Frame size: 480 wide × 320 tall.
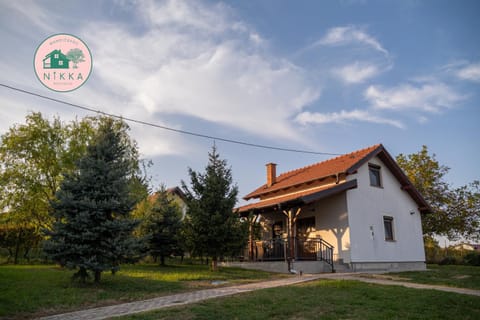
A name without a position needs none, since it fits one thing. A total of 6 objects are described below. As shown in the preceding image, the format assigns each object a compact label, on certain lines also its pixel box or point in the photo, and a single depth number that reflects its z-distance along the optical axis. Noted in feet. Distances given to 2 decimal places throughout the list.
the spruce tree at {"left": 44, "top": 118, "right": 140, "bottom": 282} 29.76
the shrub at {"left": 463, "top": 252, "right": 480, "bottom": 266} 76.69
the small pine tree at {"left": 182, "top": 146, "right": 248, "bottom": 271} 43.52
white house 51.65
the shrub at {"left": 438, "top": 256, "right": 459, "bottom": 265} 82.50
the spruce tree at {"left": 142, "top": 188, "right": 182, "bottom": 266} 54.44
